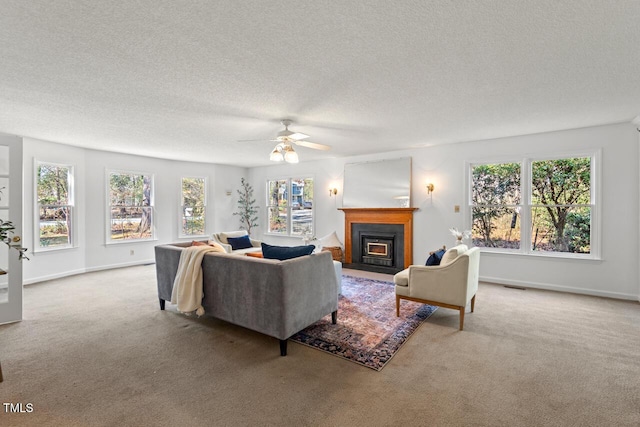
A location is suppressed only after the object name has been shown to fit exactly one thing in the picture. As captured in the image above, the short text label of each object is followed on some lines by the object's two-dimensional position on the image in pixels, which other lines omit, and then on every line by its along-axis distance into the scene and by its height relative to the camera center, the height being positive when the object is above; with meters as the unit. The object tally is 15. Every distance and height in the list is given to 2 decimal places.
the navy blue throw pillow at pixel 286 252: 3.22 -0.46
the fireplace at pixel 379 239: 5.96 -0.61
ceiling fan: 3.87 +0.91
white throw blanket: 3.24 -0.84
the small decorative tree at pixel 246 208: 8.62 +0.07
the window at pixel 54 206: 5.32 +0.09
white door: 3.35 +0.01
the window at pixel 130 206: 6.42 +0.10
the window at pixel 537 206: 4.60 +0.06
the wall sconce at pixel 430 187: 5.70 +0.44
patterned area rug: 2.72 -1.30
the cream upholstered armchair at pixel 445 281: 3.24 -0.83
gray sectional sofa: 2.68 -0.80
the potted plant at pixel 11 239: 2.80 -0.30
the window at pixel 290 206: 7.68 +0.12
